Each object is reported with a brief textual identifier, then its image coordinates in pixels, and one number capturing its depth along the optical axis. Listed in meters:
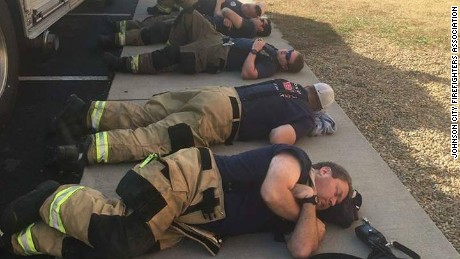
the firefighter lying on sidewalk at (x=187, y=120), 3.59
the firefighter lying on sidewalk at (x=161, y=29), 6.09
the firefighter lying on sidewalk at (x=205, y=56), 5.23
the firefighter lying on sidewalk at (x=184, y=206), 2.69
